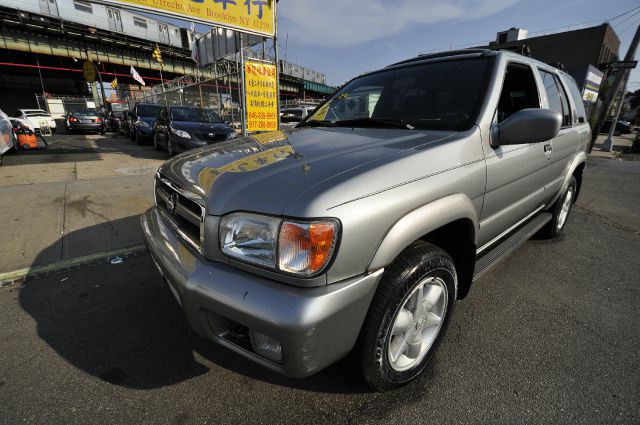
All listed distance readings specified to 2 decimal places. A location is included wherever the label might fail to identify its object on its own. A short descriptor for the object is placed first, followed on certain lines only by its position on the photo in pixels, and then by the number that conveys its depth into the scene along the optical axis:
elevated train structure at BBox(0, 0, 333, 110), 26.69
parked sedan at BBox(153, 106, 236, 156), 8.18
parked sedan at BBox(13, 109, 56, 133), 18.09
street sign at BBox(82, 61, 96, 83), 21.36
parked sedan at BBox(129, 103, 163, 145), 11.88
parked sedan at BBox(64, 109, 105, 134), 17.97
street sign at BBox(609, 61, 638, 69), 12.84
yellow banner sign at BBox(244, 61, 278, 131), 8.31
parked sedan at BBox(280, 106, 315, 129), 14.78
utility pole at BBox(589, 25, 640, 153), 12.96
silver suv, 1.26
